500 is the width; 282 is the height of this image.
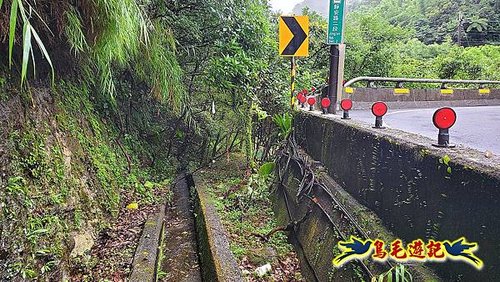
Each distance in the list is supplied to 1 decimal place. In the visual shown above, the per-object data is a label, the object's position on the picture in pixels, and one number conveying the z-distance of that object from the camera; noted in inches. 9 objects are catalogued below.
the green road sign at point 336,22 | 179.5
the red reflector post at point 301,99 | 231.6
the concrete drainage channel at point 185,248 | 127.9
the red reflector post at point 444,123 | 73.6
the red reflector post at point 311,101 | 202.6
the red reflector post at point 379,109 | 107.6
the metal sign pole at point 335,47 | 179.8
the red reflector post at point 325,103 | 170.2
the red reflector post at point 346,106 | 144.5
